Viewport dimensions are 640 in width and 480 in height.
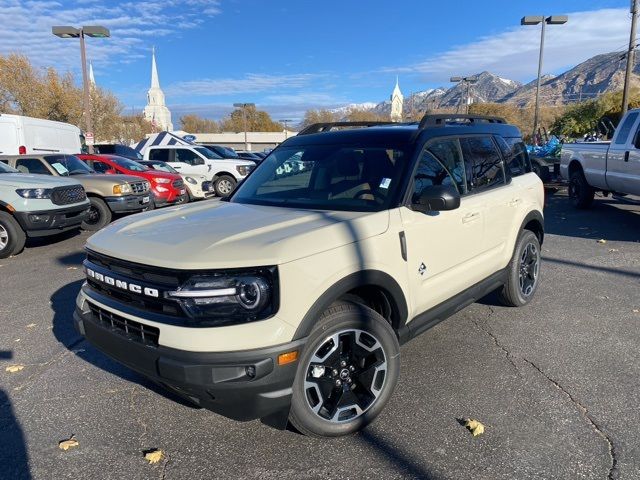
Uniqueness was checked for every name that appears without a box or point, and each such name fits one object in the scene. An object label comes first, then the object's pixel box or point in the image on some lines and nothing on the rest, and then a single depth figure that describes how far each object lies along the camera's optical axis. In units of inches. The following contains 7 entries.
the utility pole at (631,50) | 647.5
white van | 541.6
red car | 482.9
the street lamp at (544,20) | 885.8
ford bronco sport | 95.5
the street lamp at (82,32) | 786.2
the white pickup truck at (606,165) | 337.4
